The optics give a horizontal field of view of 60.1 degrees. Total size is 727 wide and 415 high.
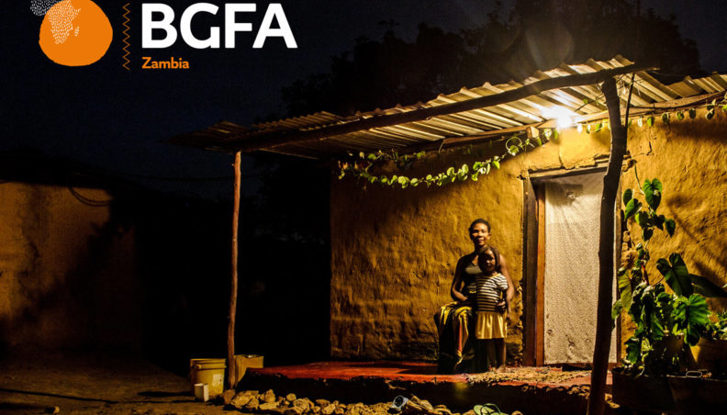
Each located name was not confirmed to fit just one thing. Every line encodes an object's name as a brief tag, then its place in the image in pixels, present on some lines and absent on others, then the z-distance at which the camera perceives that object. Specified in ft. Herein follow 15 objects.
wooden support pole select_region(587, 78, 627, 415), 13.46
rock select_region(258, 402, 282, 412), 21.17
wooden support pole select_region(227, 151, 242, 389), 23.84
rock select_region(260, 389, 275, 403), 22.15
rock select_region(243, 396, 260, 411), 21.62
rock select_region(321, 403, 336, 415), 20.12
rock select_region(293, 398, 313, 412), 20.77
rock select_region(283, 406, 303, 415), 20.36
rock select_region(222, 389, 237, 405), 22.45
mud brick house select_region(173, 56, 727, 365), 18.49
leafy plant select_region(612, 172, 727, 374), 13.61
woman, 20.33
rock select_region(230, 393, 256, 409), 21.94
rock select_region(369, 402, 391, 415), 19.29
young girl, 20.25
